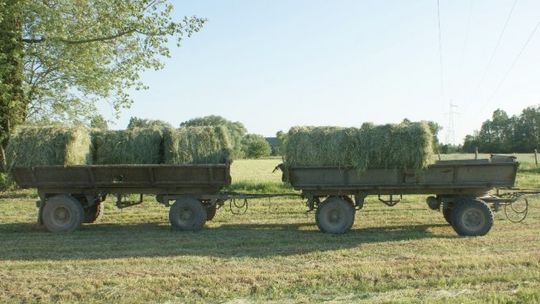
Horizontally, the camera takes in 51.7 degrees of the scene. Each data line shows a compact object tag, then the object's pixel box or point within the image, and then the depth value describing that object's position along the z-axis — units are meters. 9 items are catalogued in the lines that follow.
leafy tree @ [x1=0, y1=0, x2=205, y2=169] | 18.75
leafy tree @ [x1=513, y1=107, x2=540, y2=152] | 76.25
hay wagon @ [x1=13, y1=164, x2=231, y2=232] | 12.34
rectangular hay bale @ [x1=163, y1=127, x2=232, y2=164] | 12.64
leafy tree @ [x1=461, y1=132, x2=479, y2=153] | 73.00
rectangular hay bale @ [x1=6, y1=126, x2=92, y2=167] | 12.69
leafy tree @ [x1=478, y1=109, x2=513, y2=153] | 74.25
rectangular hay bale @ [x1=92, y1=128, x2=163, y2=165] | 12.95
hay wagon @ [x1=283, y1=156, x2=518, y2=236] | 11.37
